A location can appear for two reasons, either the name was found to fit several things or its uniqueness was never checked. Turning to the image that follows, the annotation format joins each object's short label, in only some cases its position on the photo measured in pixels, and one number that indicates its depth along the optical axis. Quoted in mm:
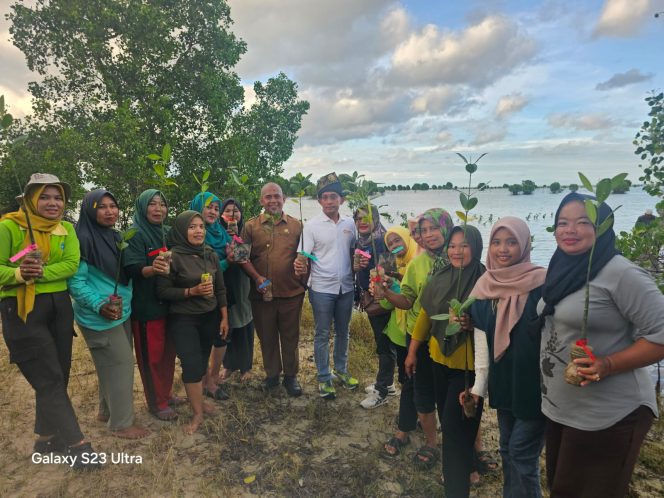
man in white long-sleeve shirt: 4113
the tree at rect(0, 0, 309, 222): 7699
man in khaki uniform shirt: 4152
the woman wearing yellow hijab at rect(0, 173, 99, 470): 2793
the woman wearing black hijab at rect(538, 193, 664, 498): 1686
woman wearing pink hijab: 2113
